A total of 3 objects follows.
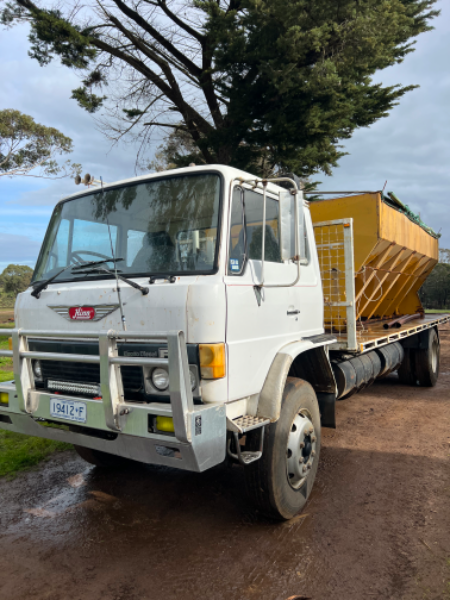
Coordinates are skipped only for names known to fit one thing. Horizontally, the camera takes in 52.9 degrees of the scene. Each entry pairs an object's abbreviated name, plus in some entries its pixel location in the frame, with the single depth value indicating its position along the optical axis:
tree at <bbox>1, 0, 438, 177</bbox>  9.55
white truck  2.65
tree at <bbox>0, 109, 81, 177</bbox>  23.03
